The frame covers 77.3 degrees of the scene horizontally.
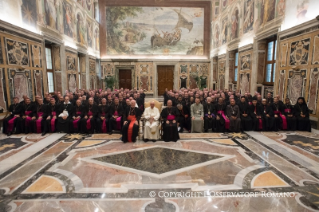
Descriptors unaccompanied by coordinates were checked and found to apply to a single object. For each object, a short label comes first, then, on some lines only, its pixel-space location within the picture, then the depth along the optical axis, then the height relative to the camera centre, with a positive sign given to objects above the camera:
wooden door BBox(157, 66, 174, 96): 19.02 +0.88
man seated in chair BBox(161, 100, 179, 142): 6.03 -1.29
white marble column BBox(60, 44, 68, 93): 10.45 +0.92
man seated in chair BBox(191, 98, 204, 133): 6.98 -1.07
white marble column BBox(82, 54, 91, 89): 14.51 +1.13
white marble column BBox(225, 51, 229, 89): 13.96 +1.21
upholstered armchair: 6.21 -0.82
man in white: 5.96 -1.12
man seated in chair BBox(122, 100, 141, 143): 5.93 -1.13
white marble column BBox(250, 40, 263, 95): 10.09 +0.83
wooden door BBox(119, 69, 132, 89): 18.97 +0.79
